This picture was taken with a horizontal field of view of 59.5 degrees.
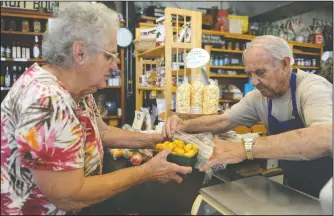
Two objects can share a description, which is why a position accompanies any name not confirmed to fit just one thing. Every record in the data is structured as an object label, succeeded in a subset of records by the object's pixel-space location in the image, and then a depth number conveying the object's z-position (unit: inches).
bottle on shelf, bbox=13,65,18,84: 177.6
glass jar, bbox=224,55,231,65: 217.5
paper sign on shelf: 82.0
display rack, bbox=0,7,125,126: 169.5
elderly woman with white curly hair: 34.9
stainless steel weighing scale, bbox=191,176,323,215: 29.4
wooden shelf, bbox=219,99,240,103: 208.2
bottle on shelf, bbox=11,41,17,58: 171.3
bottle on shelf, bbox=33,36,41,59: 174.2
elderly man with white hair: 42.6
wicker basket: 120.3
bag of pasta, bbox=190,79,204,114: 85.2
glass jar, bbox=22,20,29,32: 174.6
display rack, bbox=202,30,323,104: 212.4
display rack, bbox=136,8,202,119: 97.0
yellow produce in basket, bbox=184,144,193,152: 53.4
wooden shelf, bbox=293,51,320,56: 240.8
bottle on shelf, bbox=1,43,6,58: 169.8
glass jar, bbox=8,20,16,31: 172.6
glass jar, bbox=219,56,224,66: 217.0
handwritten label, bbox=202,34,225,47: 202.8
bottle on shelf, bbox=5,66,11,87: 173.3
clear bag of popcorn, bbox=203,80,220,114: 85.2
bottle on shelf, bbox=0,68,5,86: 173.8
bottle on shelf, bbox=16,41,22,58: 172.1
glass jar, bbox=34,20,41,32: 176.7
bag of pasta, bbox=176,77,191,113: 86.0
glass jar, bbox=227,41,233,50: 219.5
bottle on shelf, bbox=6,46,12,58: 170.6
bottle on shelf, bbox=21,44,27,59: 173.2
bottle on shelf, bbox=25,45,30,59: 174.2
